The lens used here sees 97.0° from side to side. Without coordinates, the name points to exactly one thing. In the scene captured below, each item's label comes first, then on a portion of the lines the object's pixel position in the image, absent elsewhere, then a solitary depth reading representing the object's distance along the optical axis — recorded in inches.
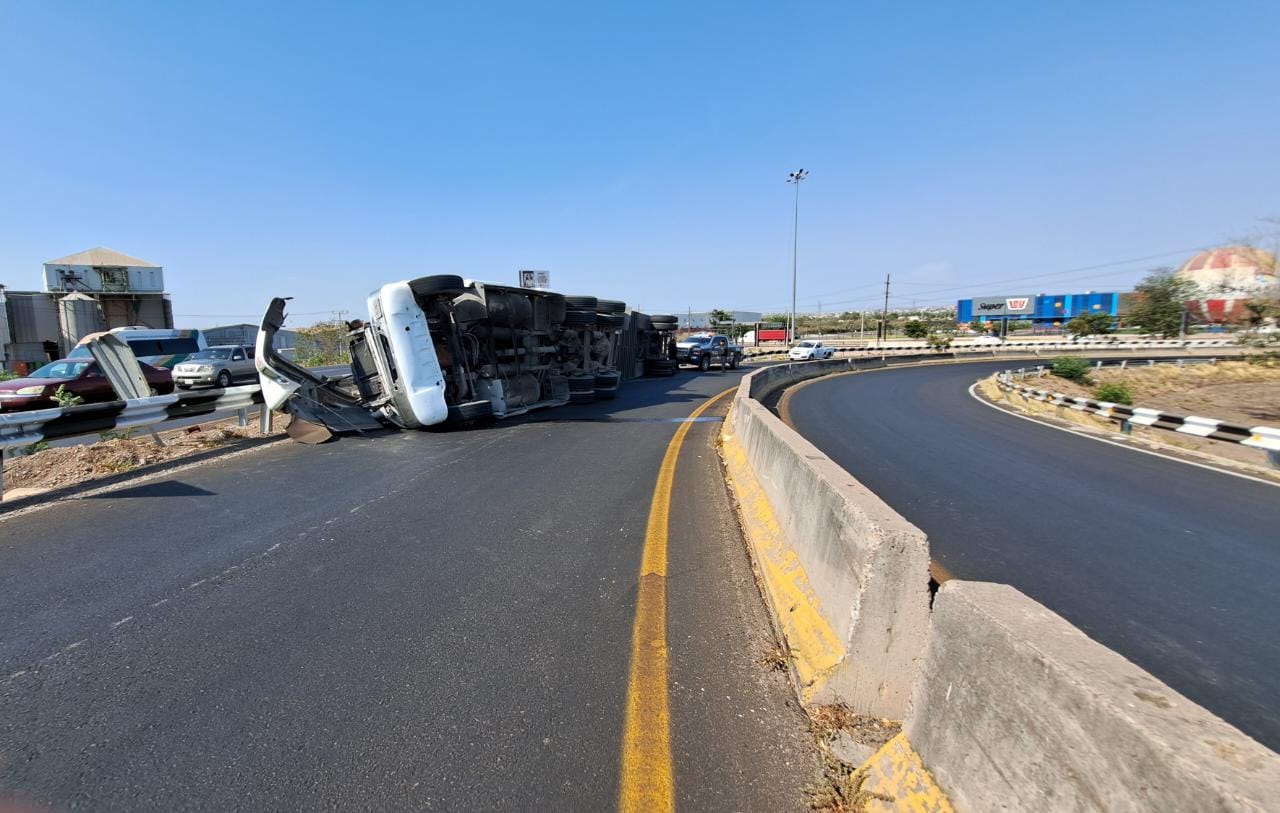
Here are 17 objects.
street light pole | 1833.9
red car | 495.2
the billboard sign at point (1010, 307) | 3452.3
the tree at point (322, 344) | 1321.4
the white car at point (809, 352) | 1501.0
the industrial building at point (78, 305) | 1451.8
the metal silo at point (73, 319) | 1558.8
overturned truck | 370.9
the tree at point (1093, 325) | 2546.8
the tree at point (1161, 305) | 2070.6
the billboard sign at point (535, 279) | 806.5
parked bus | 874.4
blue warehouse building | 3262.8
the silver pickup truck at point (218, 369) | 799.1
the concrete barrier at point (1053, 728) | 45.8
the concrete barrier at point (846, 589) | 93.5
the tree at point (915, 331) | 2652.6
